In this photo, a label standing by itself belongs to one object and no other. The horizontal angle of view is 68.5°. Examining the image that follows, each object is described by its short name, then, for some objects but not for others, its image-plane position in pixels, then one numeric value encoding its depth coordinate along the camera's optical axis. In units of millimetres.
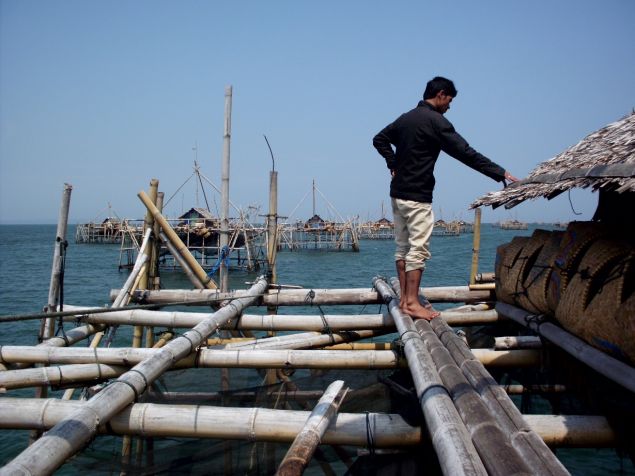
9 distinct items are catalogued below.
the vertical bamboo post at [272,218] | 7906
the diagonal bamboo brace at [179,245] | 6863
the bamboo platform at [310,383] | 2410
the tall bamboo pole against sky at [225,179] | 7598
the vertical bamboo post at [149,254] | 6738
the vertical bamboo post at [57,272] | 5352
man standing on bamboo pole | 4121
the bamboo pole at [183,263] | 7047
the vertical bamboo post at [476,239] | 9544
